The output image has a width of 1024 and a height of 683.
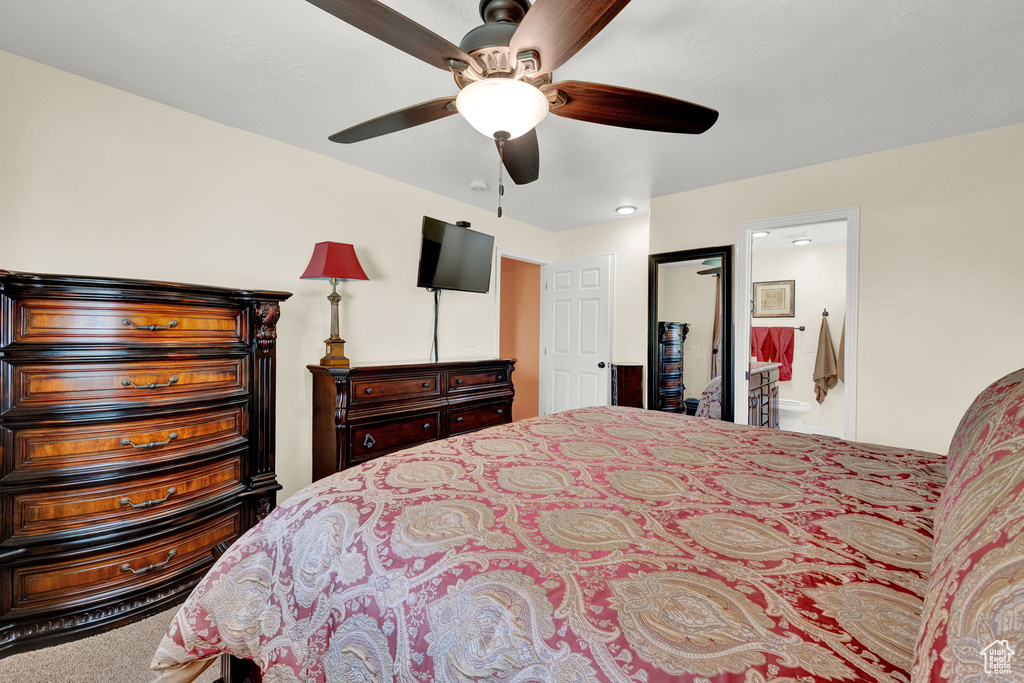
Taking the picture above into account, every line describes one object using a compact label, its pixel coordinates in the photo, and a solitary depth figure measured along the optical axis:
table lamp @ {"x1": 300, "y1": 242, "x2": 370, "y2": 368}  2.62
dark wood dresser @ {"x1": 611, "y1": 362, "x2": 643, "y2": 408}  3.98
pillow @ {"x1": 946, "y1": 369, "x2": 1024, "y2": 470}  0.83
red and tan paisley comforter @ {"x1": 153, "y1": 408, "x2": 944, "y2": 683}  0.54
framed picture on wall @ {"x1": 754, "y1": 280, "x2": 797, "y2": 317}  5.09
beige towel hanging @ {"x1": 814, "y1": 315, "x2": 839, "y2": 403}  4.76
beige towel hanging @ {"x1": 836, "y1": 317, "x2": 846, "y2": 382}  4.68
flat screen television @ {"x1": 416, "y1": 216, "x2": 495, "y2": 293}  3.46
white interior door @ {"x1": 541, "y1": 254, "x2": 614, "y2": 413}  4.45
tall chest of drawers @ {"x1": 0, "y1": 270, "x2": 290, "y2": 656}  1.58
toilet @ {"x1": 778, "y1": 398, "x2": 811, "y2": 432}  4.63
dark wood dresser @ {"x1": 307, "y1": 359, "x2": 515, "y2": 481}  2.60
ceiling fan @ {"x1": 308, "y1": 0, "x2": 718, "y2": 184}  1.11
